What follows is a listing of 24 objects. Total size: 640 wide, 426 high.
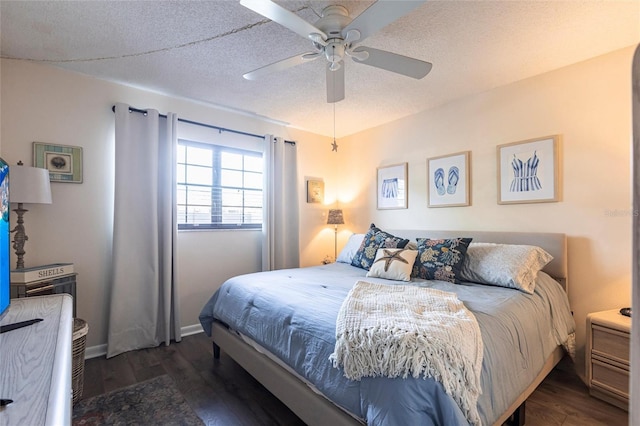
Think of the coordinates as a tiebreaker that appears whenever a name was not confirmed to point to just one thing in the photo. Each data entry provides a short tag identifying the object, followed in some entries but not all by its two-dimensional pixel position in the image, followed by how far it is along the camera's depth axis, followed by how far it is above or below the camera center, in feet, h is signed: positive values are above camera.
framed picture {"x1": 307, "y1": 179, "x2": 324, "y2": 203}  13.56 +1.00
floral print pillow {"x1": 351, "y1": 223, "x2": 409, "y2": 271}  9.46 -1.04
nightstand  5.97 -2.97
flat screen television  3.98 -0.37
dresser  2.11 -1.38
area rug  5.85 -4.02
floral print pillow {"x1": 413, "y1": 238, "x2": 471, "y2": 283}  7.88 -1.28
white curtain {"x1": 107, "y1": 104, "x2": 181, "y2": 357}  8.75 -0.65
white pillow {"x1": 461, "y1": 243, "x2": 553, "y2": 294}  6.93 -1.29
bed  3.79 -2.30
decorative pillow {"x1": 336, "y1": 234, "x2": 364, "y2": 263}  10.94 -1.34
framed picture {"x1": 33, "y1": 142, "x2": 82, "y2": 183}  7.89 +1.42
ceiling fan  4.58 +3.10
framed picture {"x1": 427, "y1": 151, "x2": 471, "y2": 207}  9.91 +1.10
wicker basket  6.40 -3.12
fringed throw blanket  3.75 -1.77
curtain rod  9.13 +3.11
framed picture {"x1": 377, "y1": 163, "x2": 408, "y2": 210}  11.78 +1.04
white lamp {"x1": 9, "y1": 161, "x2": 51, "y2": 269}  6.69 +0.52
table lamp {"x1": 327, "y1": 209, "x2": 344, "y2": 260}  13.28 -0.20
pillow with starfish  8.12 -1.44
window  10.52 +0.98
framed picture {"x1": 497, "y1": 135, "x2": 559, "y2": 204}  8.12 +1.16
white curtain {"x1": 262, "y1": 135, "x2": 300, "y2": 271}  11.73 +0.27
